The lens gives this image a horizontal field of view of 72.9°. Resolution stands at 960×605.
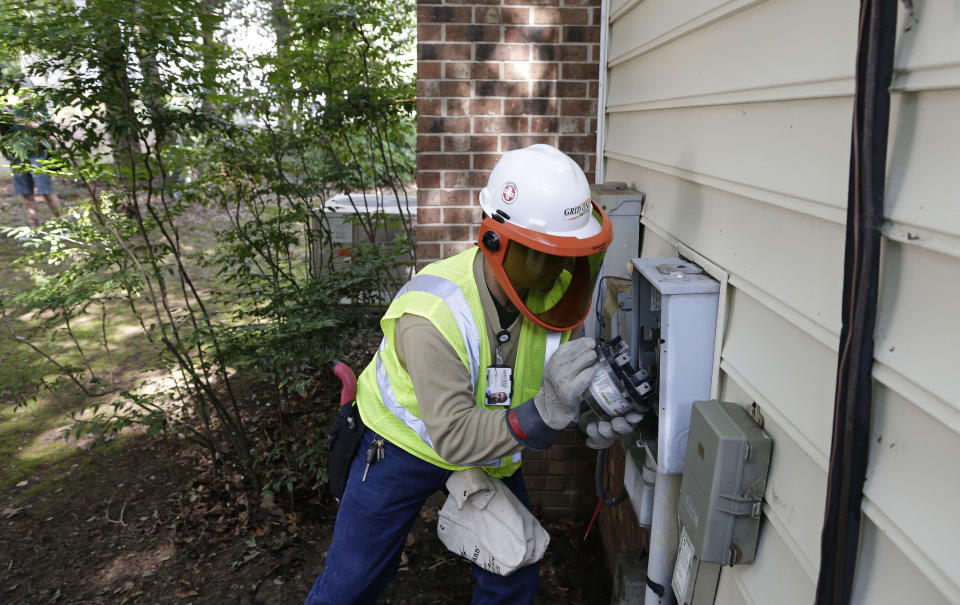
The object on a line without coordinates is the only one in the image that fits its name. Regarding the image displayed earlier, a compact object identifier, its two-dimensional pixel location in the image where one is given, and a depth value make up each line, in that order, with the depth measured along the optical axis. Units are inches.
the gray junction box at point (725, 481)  61.9
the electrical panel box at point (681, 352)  74.0
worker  80.4
